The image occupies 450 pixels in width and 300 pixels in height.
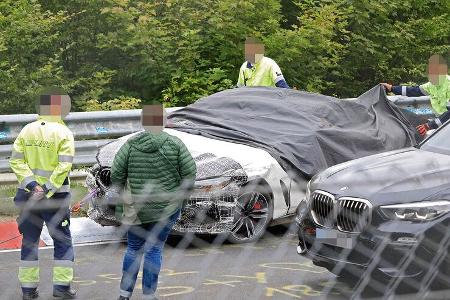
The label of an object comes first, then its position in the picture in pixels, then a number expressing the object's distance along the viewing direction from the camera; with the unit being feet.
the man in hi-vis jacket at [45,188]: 38.27
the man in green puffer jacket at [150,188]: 35.18
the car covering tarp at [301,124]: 48.91
